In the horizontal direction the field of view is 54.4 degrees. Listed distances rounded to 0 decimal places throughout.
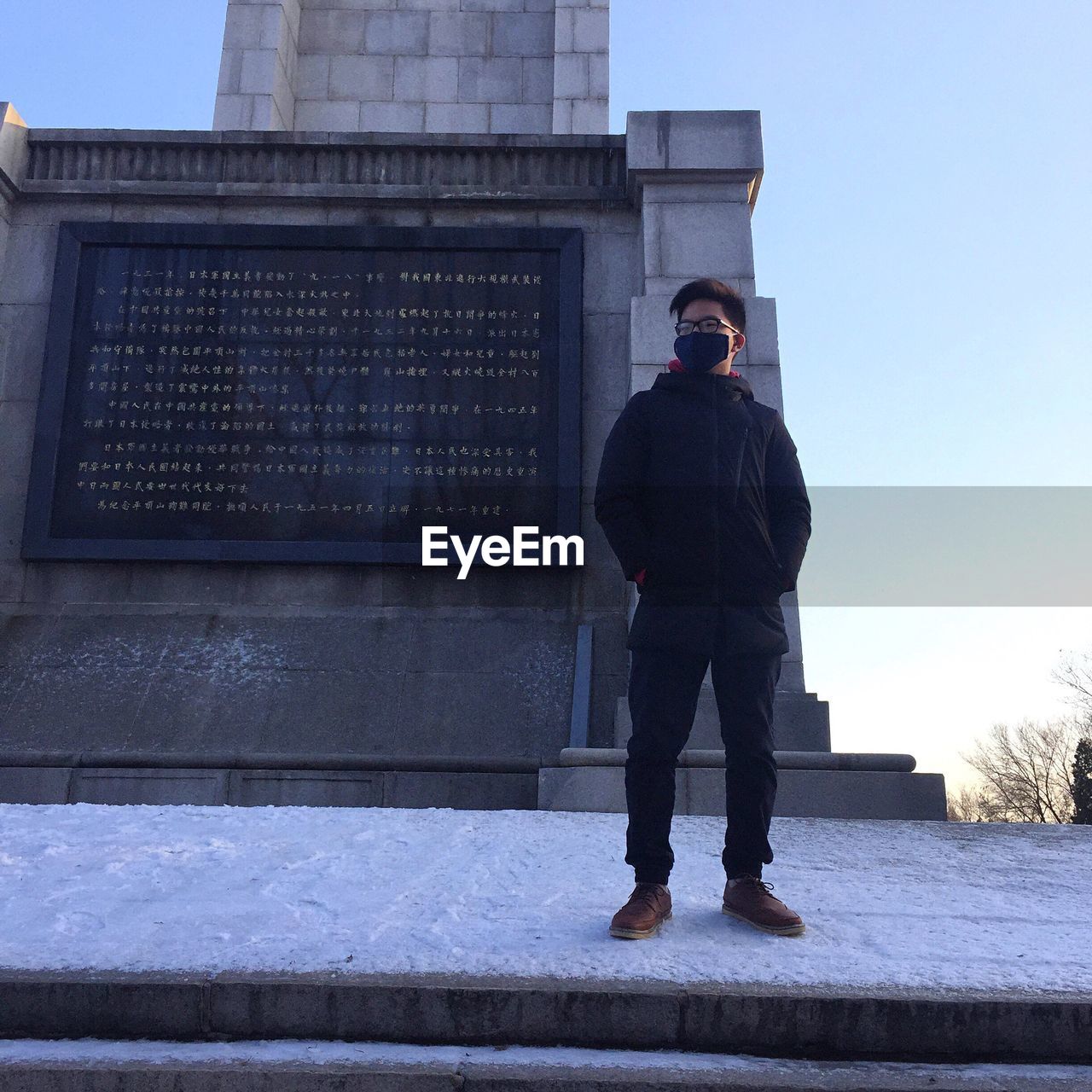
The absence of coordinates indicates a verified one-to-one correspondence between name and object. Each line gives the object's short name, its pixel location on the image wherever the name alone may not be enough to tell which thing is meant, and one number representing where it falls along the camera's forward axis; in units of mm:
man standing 3432
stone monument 7191
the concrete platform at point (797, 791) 5633
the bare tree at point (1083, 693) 30500
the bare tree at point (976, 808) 35219
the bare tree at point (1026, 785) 32156
